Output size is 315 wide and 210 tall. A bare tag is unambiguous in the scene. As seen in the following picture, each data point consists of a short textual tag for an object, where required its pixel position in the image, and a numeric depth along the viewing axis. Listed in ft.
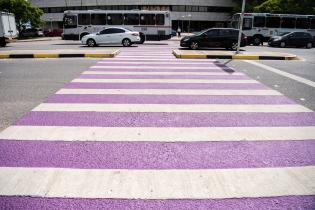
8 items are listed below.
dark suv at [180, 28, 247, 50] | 71.41
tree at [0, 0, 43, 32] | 146.72
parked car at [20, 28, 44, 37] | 160.52
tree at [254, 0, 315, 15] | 141.18
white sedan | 76.79
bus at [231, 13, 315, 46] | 97.96
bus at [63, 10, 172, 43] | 92.99
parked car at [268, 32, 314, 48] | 88.53
